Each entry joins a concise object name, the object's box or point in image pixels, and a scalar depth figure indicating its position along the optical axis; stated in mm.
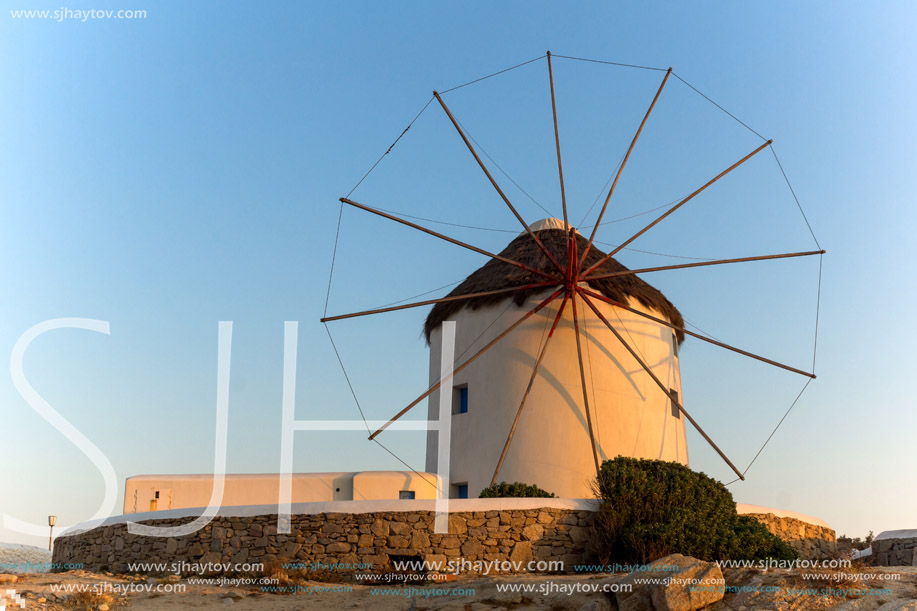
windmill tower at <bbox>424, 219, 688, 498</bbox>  16375
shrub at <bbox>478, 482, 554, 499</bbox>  14336
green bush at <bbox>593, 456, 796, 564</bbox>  12164
